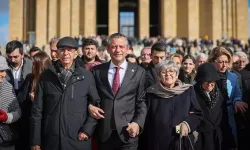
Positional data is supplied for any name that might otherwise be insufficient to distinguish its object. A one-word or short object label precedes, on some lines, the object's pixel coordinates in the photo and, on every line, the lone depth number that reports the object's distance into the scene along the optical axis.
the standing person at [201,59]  7.64
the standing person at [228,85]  5.73
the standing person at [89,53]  7.02
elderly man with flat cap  4.45
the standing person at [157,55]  6.36
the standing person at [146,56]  7.54
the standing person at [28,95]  5.59
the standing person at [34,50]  7.73
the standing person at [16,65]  6.28
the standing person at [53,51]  7.11
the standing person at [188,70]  7.01
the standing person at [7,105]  4.96
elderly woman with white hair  4.66
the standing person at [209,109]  5.28
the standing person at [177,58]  7.24
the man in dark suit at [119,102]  4.57
